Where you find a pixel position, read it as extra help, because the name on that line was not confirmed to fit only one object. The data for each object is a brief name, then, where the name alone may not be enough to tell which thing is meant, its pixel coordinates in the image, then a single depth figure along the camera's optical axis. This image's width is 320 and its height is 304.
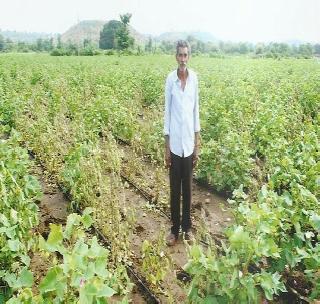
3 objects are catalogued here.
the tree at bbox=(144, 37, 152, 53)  70.95
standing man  4.32
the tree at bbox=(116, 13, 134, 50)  54.69
